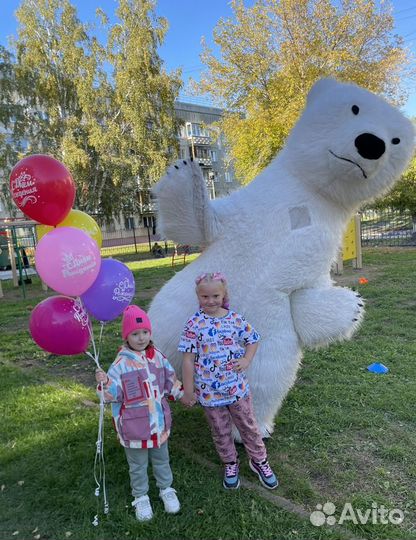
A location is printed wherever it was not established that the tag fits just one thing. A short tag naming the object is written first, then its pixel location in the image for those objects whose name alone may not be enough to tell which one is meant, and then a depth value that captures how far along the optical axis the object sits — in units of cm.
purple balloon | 268
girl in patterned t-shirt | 260
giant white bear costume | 282
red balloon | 271
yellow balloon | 302
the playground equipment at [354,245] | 1002
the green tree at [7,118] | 1966
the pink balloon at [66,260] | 249
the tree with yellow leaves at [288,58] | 1411
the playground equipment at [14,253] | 1003
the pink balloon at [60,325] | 259
